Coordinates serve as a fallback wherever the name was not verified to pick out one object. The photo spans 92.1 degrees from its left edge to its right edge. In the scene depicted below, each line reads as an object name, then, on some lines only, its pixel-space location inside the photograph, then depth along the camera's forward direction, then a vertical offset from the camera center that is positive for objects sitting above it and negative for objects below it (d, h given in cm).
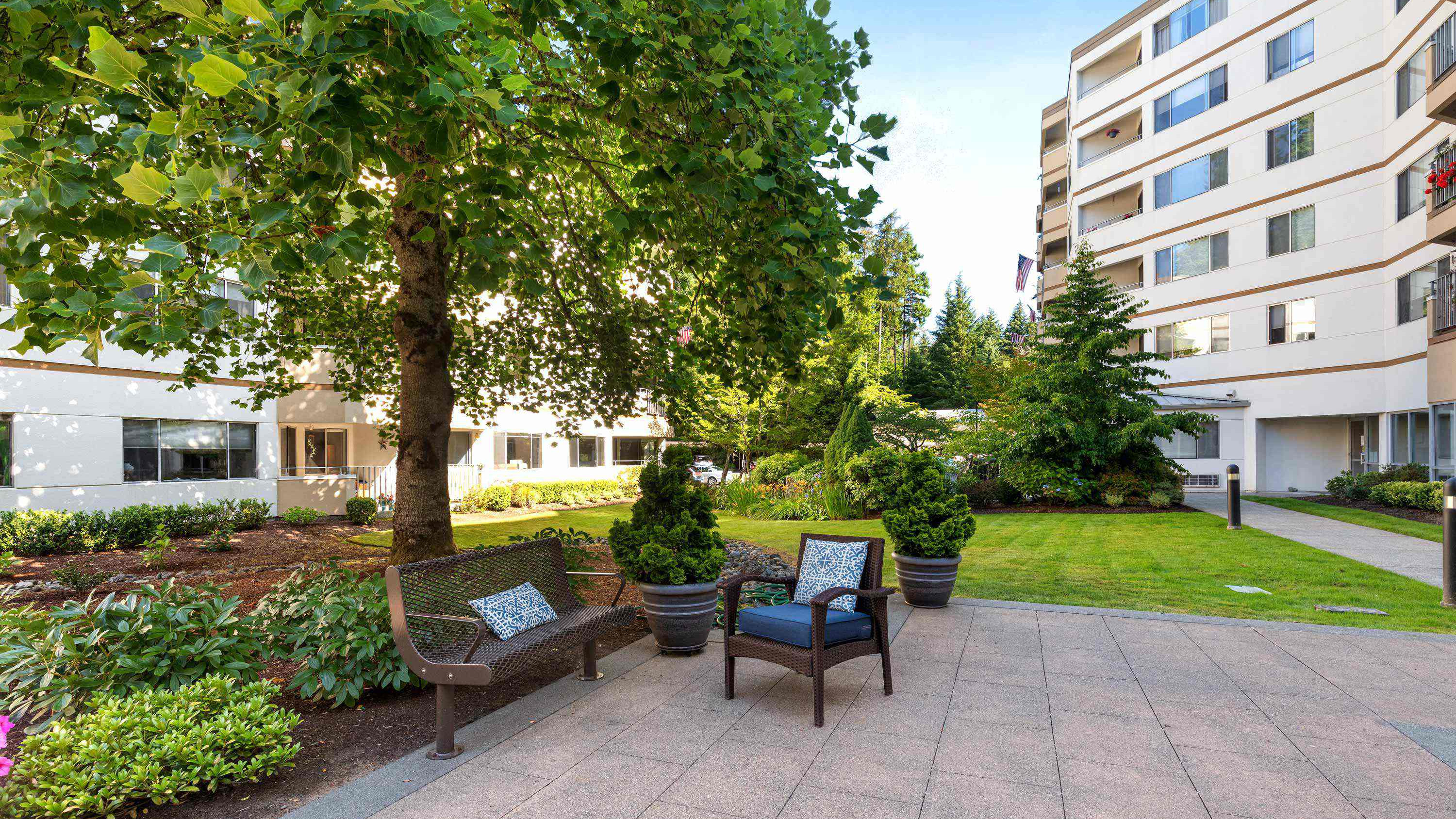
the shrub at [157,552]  803 -180
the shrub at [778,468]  2061 -183
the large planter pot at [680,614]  558 -166
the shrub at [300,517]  1557 -242
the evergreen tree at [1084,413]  1684 -20
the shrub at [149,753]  298 -157
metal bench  378 -136
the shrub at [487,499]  2022 -268
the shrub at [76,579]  816 -201
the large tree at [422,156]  265 +132
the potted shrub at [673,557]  559 -123
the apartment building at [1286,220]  1770 +584
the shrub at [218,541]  1128 -214
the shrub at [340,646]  438 -154
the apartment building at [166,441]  1252 -67
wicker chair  430 -153
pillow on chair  501 -119
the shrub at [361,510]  1625 -238
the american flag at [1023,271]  3597 +687
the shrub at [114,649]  374 -137
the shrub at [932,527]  705 -123
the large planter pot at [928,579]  707 -176
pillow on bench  448 -135
